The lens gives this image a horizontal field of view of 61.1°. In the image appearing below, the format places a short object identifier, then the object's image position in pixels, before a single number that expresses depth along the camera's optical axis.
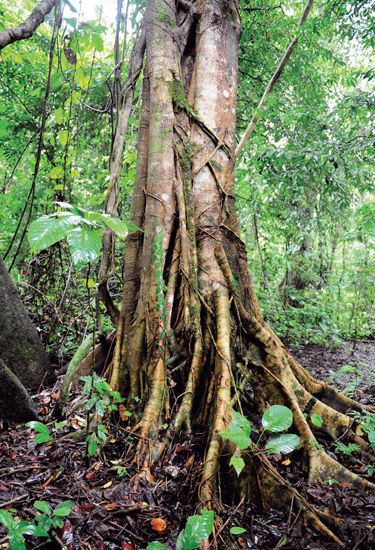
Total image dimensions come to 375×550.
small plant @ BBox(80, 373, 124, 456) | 1.72
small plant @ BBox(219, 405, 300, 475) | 1.54
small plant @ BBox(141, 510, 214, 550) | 1.21
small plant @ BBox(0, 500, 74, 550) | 1.13
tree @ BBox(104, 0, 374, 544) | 2.09
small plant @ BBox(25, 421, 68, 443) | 1.58
